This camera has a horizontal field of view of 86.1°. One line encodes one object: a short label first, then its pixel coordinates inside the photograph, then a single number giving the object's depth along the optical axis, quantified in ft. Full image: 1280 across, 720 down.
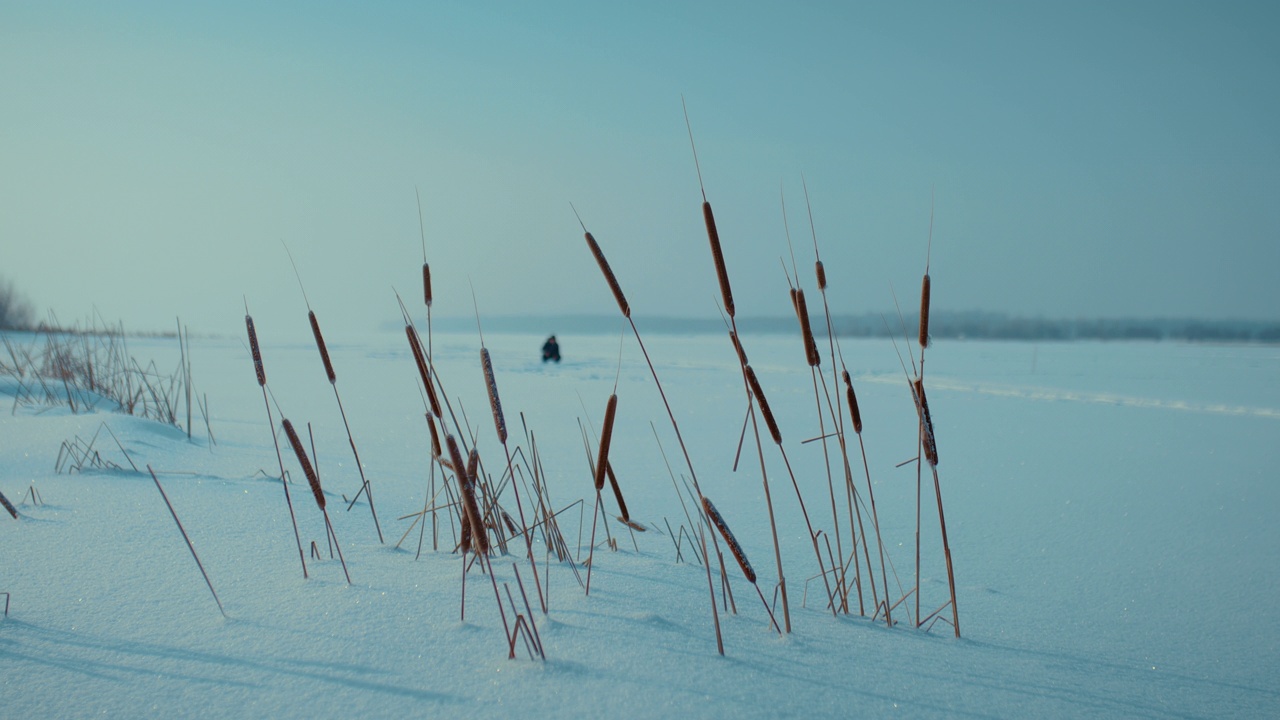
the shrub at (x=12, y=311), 80.74
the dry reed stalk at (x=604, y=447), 3.78
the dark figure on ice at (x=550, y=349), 47.78
